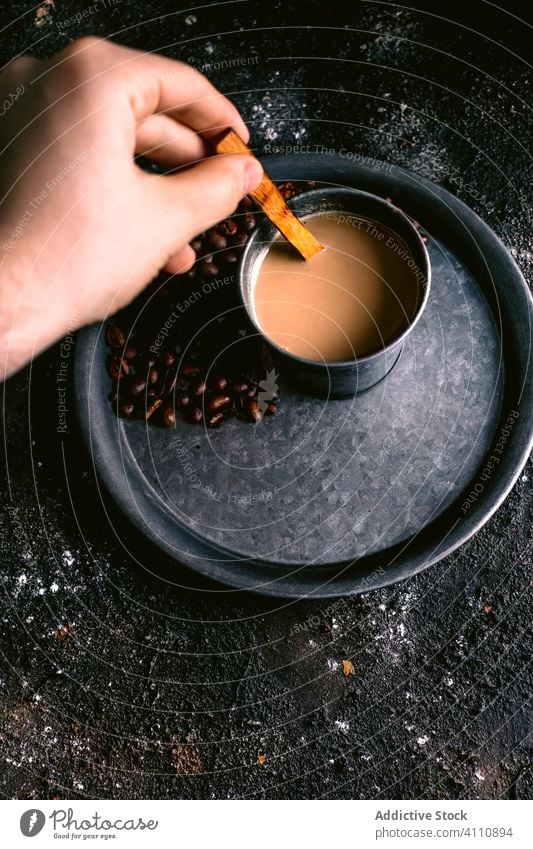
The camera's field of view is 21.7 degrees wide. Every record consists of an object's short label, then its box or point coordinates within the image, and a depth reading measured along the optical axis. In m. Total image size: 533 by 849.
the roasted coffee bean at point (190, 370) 0.66
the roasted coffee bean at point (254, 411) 0.65
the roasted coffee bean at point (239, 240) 0.67
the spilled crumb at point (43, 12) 0.73
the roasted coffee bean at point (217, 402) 0.65
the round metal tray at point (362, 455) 0.64
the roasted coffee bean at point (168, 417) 0.66
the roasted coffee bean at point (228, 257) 0.67
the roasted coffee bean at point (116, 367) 0.66
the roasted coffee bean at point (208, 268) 0.66
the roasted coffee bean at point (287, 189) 0.67
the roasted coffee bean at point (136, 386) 0.66
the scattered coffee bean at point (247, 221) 0.67
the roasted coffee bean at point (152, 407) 0.66
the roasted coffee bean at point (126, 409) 0.66
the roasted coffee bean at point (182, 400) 0.66
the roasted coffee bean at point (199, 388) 0.66
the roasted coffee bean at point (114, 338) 0.66
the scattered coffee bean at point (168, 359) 0.66
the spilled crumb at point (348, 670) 0.66
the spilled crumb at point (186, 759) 0.66
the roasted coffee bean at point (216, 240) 0.66
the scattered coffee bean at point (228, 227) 0.67
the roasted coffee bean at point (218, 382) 0.65
